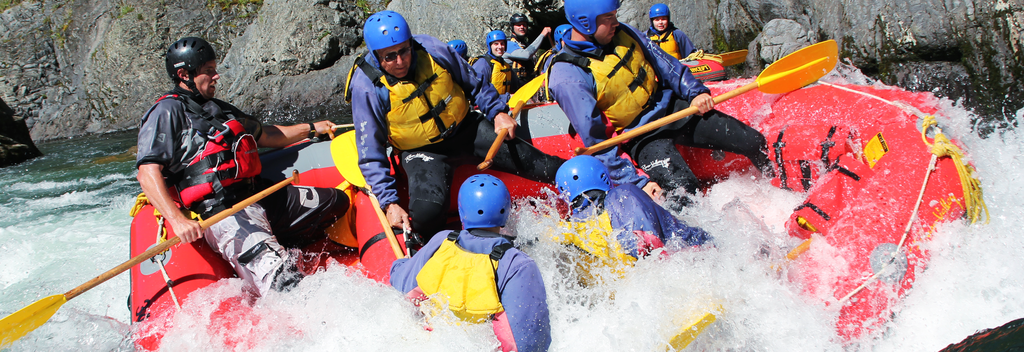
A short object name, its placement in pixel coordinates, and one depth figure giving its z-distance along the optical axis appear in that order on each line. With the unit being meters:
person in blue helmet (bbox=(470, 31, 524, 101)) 6.21
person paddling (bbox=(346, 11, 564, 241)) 2.91
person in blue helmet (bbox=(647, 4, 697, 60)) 7.00
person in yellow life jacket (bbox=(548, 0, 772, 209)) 3.07
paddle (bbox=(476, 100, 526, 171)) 3.01
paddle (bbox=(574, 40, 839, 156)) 3.29
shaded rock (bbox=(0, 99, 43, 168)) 8.75
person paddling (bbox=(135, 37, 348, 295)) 2.59
